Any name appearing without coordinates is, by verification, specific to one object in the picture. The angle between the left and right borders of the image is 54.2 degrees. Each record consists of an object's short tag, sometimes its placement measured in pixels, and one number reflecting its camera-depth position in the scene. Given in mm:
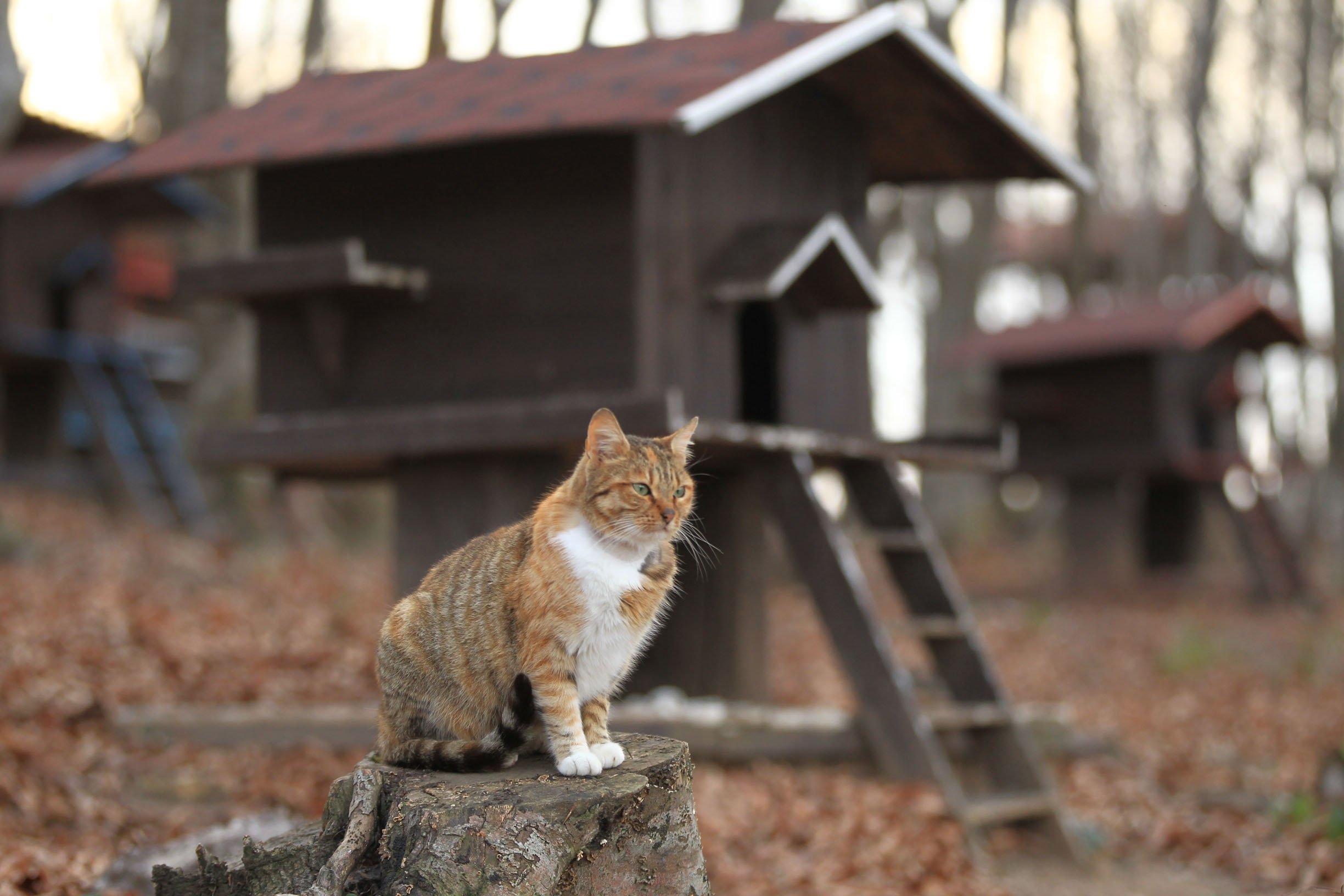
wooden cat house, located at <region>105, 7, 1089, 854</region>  6793
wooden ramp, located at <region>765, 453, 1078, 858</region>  6891
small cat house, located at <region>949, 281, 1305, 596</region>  15039
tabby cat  3486
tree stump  3295
